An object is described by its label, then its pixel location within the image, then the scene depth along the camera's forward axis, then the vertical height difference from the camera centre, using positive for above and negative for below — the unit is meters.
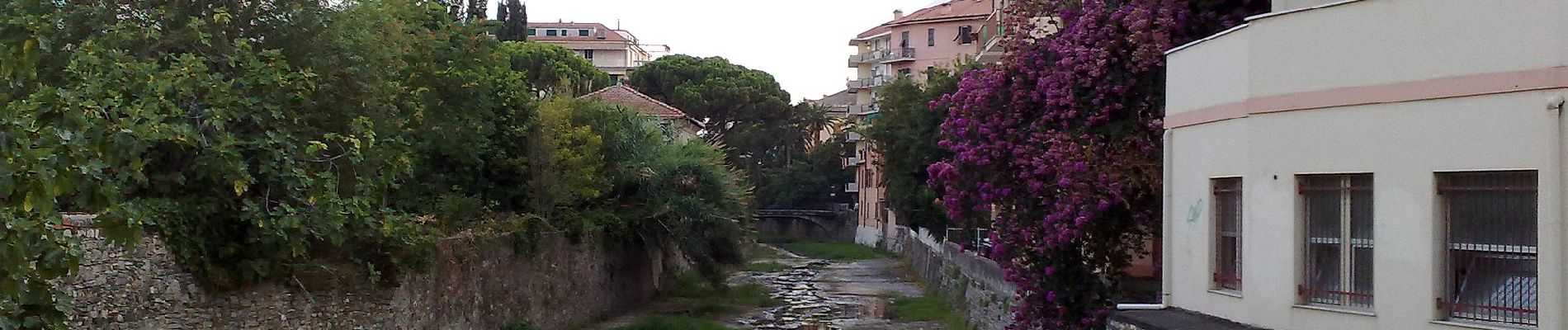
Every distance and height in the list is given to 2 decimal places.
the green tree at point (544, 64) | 57.72 +5.21
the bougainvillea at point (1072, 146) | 15.23 +0.52
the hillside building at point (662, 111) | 47.72 +3.24
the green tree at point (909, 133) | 36.22 +1.53
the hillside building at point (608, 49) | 112.81 +11.20
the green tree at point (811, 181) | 85.94 +0.42
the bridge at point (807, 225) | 83.56 -2.28
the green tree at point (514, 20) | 72.00 +8.63
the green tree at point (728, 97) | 75.44 +4.92
